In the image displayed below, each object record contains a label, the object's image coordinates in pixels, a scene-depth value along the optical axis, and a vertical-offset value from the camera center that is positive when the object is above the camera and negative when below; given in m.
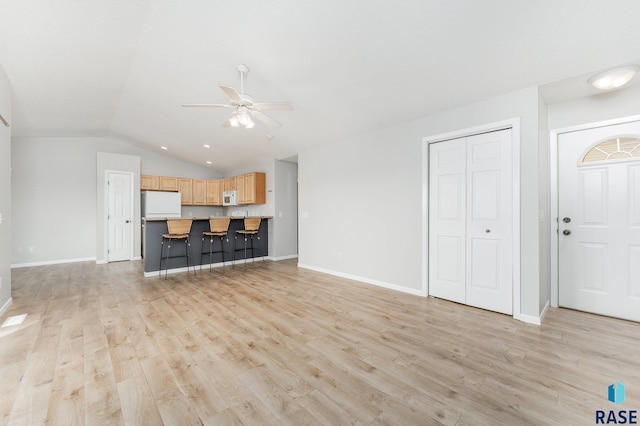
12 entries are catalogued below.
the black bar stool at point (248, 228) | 5.60 -0.37
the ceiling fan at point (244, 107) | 2.70 +1.17
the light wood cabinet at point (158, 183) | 7.14 +0.85
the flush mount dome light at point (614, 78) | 2.32 +1.27
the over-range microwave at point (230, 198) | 7.43 +0.42
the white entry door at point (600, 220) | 2.75 -0.12
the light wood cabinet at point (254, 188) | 6.68 +0.64
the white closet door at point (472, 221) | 2.96 -0.13
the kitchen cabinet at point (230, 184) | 7.57 +0.86
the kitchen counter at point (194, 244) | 4.82 -0.70
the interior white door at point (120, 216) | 6.39 -0.09
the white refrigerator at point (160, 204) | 6.92 +0.23
